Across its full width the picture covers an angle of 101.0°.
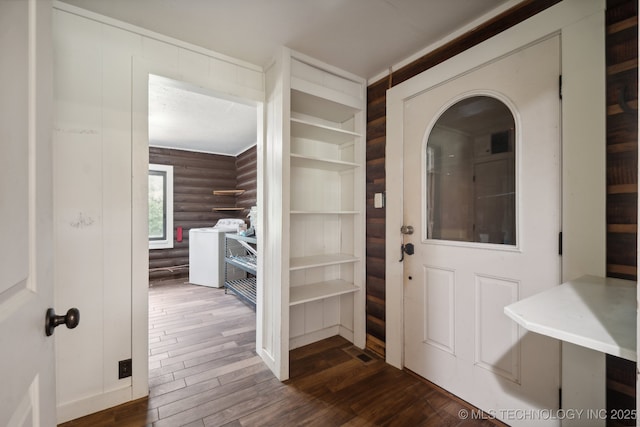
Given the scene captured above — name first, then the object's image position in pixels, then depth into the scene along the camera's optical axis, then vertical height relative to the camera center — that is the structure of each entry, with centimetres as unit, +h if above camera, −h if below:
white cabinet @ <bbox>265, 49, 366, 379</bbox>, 196 +18
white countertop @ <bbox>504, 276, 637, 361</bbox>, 64 -30
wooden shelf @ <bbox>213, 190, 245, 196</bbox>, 545 +43
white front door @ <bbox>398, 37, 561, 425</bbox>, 137 -8
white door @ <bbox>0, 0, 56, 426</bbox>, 48 +0
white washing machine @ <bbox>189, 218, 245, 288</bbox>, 435 -76
